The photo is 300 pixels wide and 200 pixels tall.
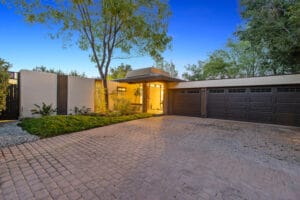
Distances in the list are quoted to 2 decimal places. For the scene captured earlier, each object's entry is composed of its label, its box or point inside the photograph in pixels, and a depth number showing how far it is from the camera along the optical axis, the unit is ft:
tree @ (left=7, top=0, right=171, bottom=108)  31.27
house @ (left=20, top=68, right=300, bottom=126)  28.25
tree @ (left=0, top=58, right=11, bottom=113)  21.79
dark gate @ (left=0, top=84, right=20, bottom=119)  29.12
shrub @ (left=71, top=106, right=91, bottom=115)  37.14
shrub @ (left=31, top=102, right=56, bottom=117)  30.73
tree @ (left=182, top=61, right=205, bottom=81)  78.84
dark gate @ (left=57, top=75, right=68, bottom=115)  35.12
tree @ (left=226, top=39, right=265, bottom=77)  63.90
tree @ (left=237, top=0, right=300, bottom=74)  21.47
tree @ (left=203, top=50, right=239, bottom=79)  68.95
